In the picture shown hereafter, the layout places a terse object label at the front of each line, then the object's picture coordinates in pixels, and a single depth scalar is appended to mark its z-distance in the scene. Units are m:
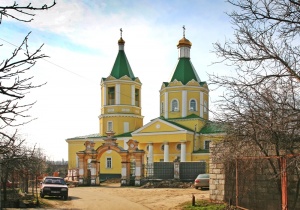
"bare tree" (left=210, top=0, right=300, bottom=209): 10.02
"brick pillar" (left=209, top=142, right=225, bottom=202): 18.48
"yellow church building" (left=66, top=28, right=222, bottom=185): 49.62
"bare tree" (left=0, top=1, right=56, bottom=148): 5.01
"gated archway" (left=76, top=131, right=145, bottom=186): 38.84
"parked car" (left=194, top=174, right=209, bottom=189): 30.53
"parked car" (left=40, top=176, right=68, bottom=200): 24.88
